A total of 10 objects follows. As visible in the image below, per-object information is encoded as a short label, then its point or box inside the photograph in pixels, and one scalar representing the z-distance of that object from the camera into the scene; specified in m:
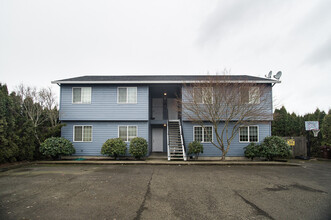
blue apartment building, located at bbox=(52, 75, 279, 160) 11.25
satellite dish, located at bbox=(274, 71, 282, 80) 11.46
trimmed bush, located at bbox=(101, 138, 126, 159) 10.12
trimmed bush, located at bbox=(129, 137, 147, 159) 9.96
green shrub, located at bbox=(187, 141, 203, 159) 10.29
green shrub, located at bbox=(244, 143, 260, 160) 10.31
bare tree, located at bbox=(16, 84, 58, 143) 10.26
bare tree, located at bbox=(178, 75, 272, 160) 9.66
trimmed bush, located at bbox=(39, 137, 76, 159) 9.85
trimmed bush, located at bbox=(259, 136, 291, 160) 9.84
